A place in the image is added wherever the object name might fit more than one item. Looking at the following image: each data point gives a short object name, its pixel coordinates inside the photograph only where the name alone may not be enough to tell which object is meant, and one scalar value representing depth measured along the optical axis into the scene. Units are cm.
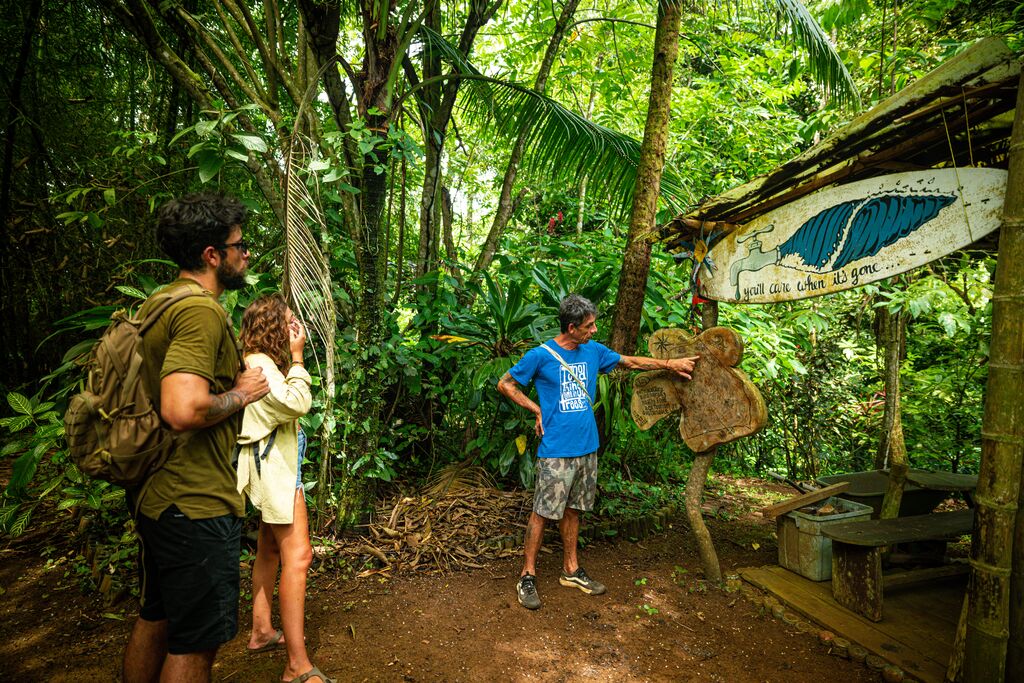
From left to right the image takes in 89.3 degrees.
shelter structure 189
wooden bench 273
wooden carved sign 279
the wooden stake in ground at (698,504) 317
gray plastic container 316
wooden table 354
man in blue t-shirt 298
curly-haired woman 212
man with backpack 150
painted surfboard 201
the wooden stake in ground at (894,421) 337
